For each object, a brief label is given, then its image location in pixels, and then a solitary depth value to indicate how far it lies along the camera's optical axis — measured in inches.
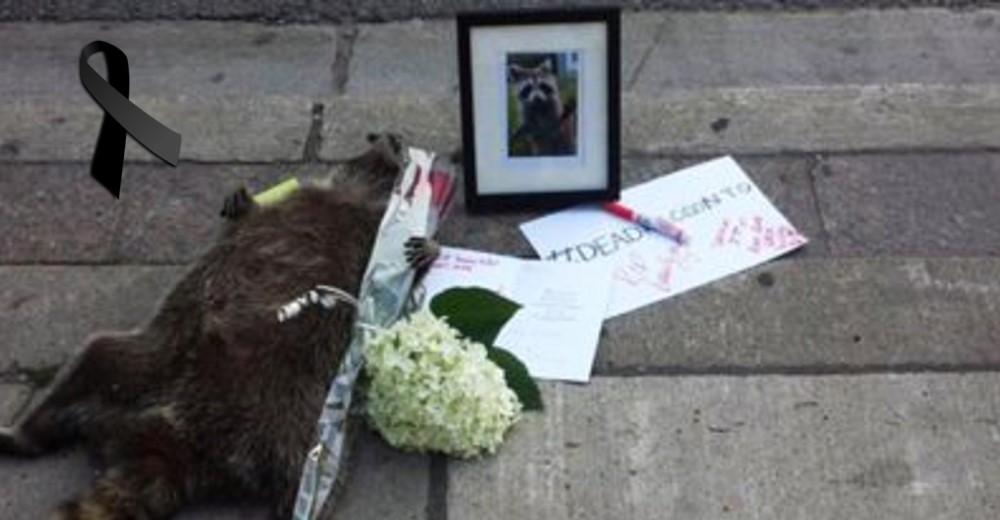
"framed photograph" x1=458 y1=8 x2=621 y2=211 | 117.0
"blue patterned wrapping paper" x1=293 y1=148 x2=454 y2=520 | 97.0
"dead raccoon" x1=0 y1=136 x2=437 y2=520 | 96.0
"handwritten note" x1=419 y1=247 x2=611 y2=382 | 109.0
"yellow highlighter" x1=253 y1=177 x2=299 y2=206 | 113.7
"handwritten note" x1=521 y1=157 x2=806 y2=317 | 116.5
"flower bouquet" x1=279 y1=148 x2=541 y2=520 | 97.9
